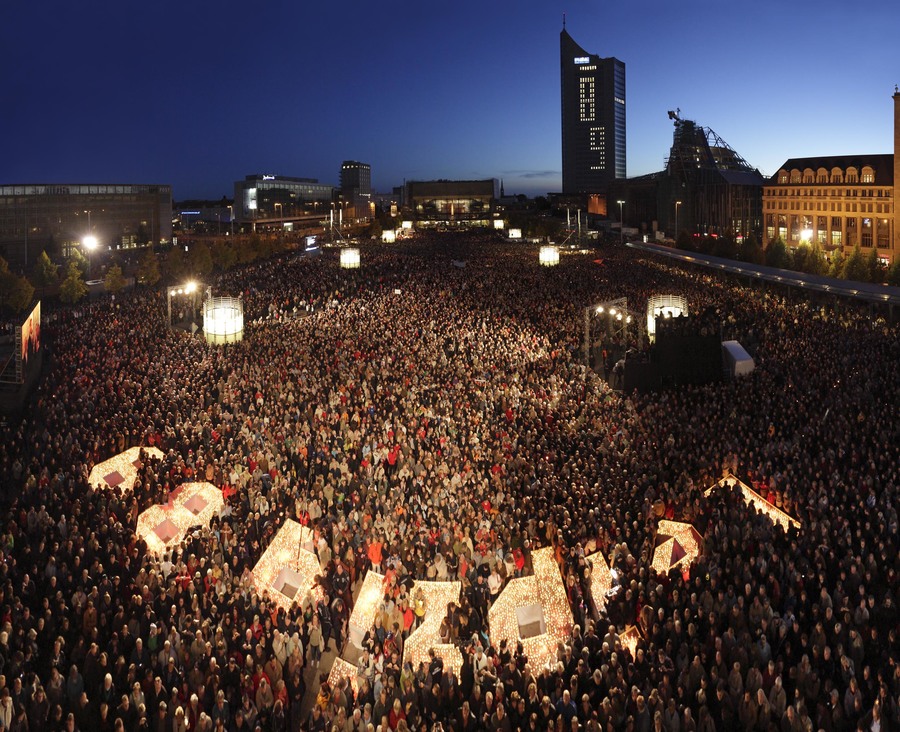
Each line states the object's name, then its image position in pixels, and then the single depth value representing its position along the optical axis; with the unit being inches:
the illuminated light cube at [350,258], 2010.3
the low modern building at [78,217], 2738.7
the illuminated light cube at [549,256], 2135.8
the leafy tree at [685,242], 2503.7
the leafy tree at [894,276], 1578.5
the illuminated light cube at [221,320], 1023.0
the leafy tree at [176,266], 2118.6
